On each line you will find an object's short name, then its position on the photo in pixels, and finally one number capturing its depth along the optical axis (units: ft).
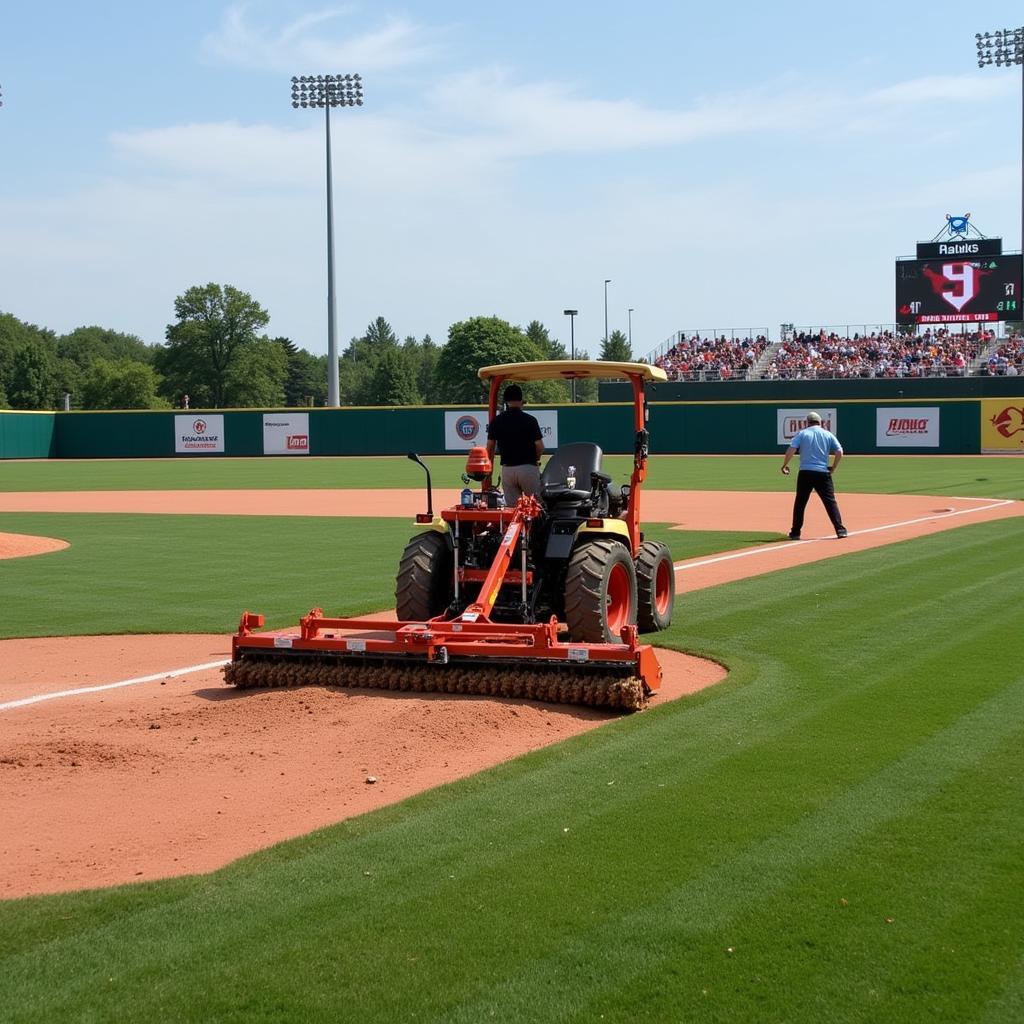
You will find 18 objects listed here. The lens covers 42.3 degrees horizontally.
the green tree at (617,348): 377.30
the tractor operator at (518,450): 32.68
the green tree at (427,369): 430.90
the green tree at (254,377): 366.02
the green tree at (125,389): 325.42
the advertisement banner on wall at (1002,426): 163.73
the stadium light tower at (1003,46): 212.84
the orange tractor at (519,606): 26.45
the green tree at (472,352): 345.51
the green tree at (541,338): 452.10
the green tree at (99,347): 463.42
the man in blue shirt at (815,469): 63.41
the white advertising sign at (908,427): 168.55
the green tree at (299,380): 420.77
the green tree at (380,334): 643.82
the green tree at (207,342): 371.76
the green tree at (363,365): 375.45
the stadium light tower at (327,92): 210.59
